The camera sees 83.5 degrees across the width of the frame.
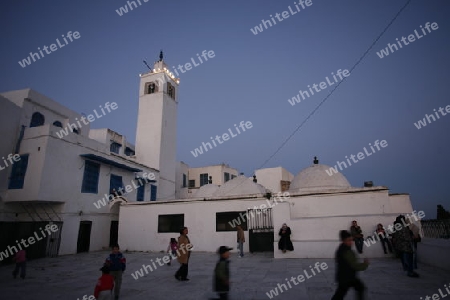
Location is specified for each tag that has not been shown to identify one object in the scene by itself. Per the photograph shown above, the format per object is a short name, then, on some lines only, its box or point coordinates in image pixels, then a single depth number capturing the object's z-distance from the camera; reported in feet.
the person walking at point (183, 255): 25.79
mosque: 43.60
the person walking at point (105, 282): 18.51
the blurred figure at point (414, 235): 27.64
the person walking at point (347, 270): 13.89
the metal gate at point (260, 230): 48.88
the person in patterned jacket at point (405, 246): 23.94
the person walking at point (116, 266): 19.99
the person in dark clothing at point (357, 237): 36.63
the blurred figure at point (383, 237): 36.00
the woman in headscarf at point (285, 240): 39.42
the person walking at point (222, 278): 14.48
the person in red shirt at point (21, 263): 30.27
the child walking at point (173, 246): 38.41
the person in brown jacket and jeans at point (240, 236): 43.66
